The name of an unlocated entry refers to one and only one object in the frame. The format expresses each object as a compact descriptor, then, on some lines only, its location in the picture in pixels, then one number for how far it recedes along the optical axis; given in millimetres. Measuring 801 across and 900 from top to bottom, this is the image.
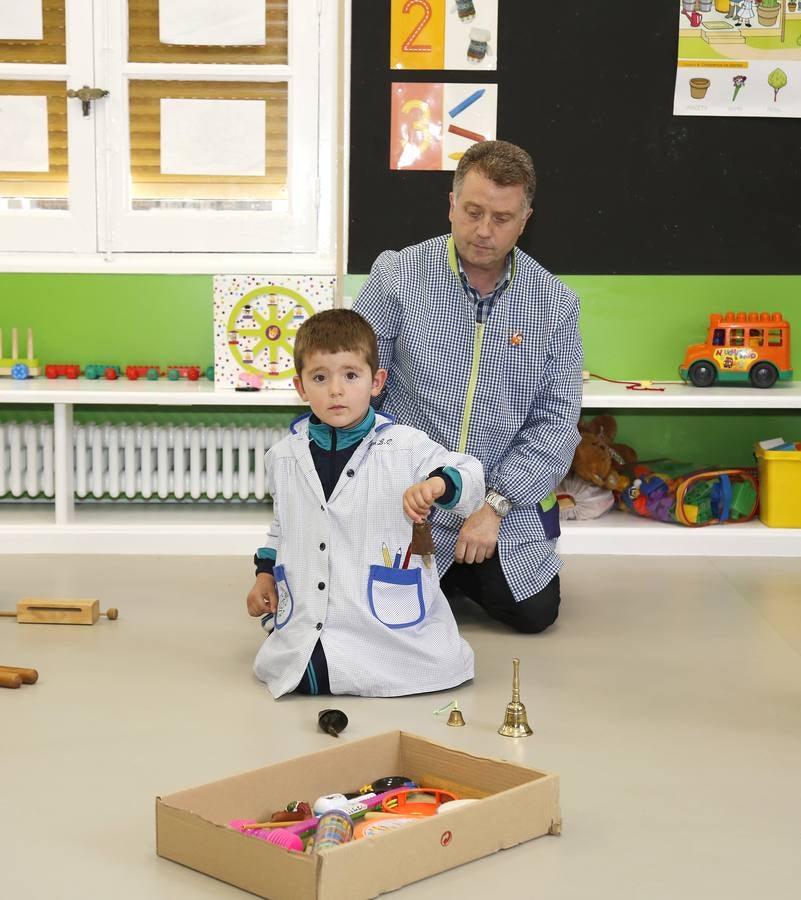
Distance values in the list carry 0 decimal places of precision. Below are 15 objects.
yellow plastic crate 4090
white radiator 4223
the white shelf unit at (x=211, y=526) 3951
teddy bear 4184
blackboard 4328
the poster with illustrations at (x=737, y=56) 4332
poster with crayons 4328
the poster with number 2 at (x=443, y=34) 4281
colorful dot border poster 4125
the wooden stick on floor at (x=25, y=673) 2615
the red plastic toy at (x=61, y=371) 4348
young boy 2510
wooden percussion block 3111
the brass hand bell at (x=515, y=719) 2359
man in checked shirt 3084
